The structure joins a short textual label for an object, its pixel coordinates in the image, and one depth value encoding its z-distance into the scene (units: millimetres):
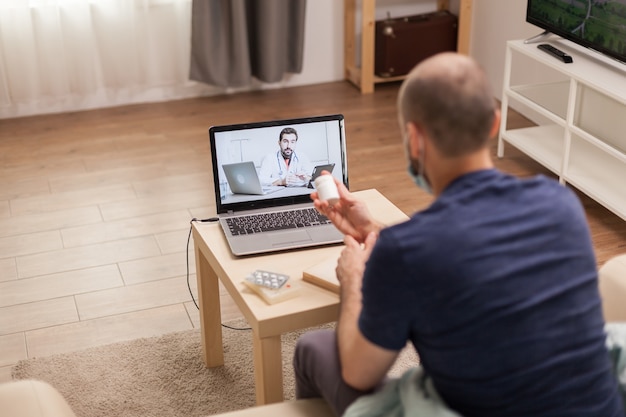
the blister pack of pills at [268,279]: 1952
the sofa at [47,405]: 1760
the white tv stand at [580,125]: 3334
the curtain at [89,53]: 4496
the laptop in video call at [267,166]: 2283
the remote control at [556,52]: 3531
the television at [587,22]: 3303
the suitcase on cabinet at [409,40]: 4789
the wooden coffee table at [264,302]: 1896
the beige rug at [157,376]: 2445
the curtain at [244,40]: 4637
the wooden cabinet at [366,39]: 4781
